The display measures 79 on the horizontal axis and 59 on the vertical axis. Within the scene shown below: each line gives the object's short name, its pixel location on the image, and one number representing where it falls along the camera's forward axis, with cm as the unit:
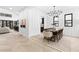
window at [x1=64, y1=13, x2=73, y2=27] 520
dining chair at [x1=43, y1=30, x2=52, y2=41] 338
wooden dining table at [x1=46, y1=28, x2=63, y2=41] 349
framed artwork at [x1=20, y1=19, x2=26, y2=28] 483
